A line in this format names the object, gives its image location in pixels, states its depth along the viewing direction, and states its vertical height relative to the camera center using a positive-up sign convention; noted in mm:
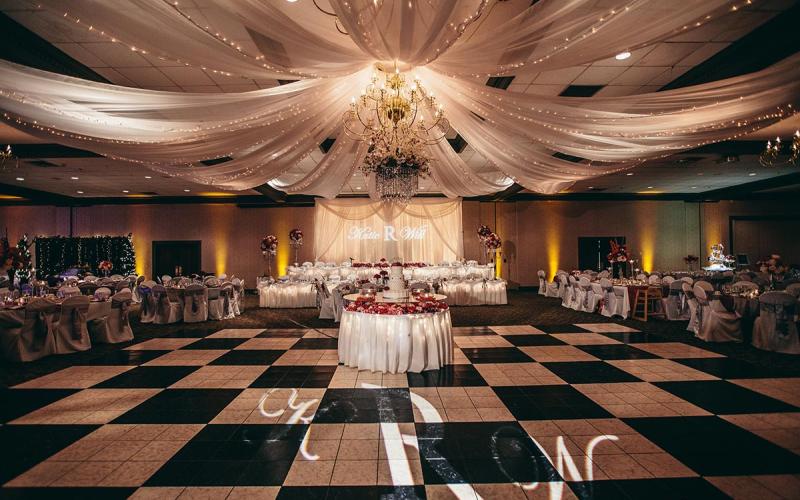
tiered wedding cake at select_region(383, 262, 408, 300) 5059 -427
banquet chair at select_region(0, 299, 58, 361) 4914 -1018
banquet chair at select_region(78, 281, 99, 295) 8844 -740
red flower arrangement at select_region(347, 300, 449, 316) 4465 -658
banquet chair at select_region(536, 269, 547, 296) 12164 -988
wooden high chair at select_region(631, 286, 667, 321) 7680 -1117
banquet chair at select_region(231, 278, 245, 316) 8848 -999
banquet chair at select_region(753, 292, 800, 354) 5031 -1006
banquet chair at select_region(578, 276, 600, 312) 8562 -1017
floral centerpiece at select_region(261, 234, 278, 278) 12164 +371
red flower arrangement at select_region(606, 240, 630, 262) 8461 -25
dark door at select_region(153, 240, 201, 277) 14188 -46
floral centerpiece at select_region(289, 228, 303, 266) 13102 +677
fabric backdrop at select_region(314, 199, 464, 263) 14086 +911
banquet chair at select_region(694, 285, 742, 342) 5711 -1126
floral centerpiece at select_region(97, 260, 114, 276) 9898 -258
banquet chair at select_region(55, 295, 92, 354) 5391 -1038
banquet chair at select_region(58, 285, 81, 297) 7070 -657
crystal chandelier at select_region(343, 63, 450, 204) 3551 +1333
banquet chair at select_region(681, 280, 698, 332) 6426 -967
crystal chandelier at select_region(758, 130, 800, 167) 5429 +1651
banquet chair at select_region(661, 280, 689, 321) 7598 -1076
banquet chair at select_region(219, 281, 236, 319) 8443 -1018
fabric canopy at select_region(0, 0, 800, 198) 1999 +1233
